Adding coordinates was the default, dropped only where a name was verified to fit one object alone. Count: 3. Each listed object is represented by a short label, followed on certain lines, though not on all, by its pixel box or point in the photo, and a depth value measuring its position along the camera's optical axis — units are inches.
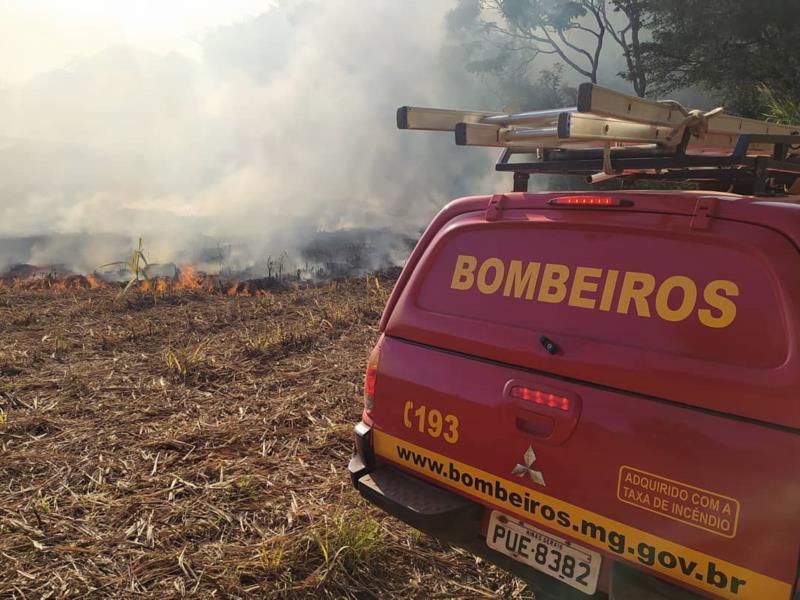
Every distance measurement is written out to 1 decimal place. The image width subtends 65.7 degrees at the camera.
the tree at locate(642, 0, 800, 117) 575.5
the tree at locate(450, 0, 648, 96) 813.9
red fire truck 68.5
